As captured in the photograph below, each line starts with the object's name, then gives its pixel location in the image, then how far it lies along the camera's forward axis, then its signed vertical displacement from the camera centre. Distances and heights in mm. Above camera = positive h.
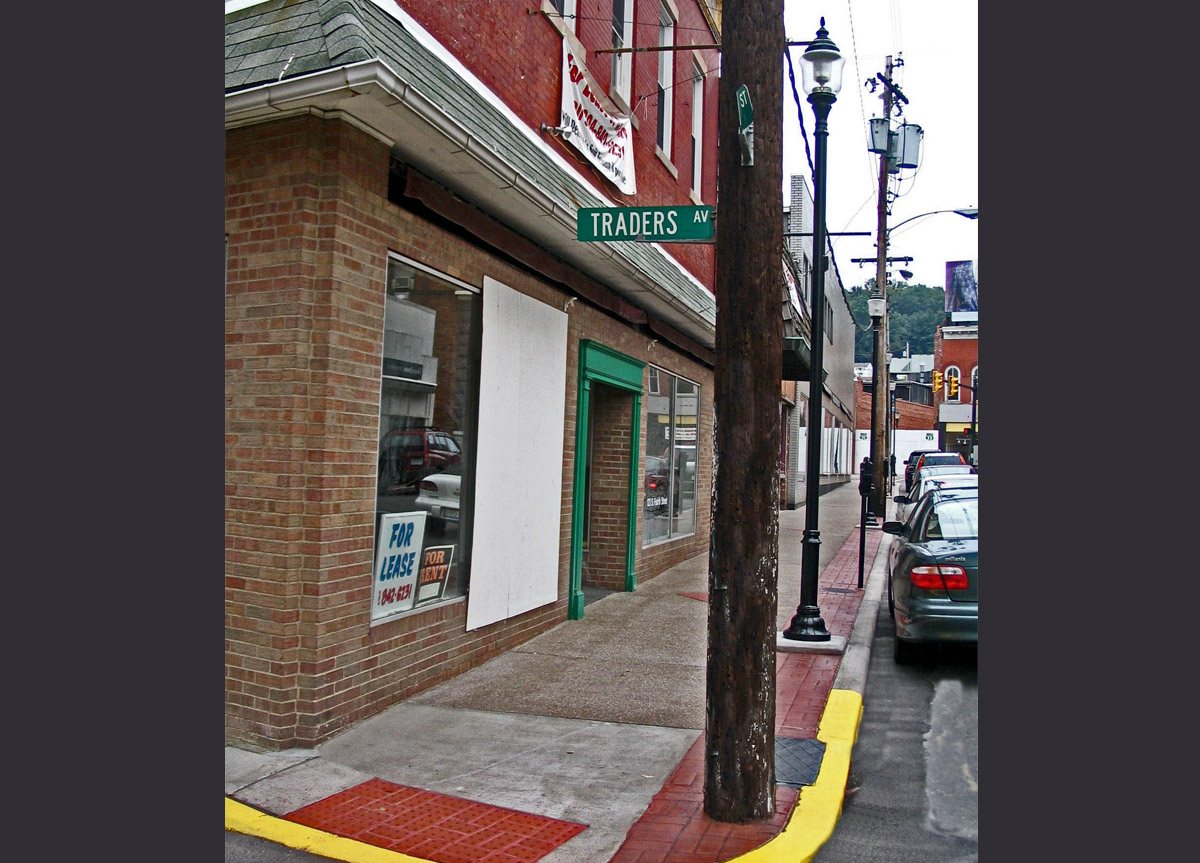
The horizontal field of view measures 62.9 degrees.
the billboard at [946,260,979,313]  64438 +11688
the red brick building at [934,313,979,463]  57344 +6145
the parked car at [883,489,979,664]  7688 -975
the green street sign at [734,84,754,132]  4789 +1694
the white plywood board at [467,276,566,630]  7672 -45
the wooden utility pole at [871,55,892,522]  19500 +2322
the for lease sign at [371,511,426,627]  6512 -790
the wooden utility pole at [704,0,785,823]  4746 +97
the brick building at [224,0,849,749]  5820 +820
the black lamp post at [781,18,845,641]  8375 +1255
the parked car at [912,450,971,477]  28019 +105
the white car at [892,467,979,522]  10486 -261
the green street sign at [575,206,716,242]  5457 +1332
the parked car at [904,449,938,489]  32191 -108
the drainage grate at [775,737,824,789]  5340 -1732
